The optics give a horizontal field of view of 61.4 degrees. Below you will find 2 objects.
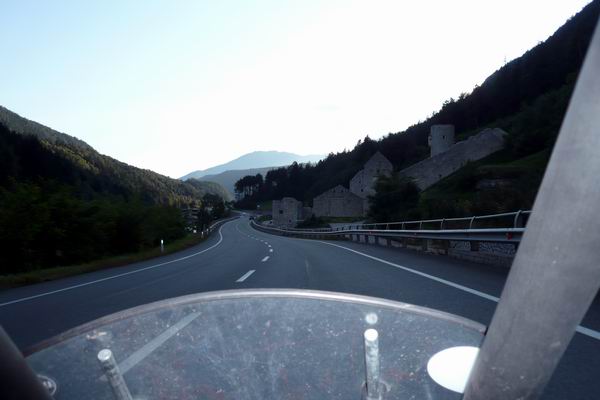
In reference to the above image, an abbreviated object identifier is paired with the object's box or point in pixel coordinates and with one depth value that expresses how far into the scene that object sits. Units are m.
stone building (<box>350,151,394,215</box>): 88.57
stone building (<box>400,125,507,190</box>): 72.88
